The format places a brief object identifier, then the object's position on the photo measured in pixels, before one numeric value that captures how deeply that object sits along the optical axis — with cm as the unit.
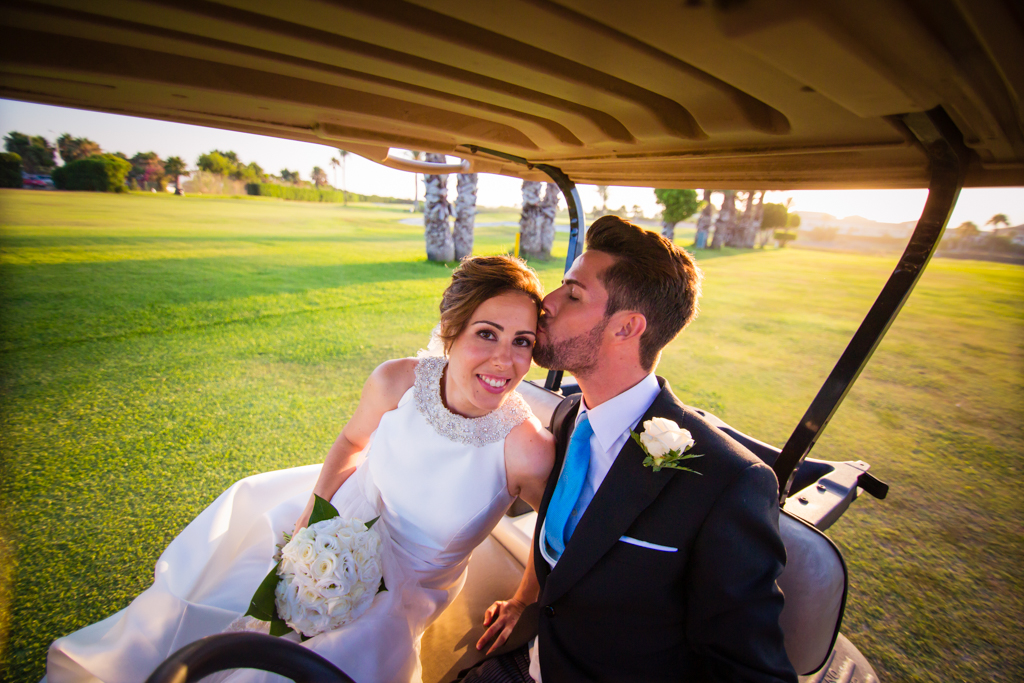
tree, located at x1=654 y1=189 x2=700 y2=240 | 1980
